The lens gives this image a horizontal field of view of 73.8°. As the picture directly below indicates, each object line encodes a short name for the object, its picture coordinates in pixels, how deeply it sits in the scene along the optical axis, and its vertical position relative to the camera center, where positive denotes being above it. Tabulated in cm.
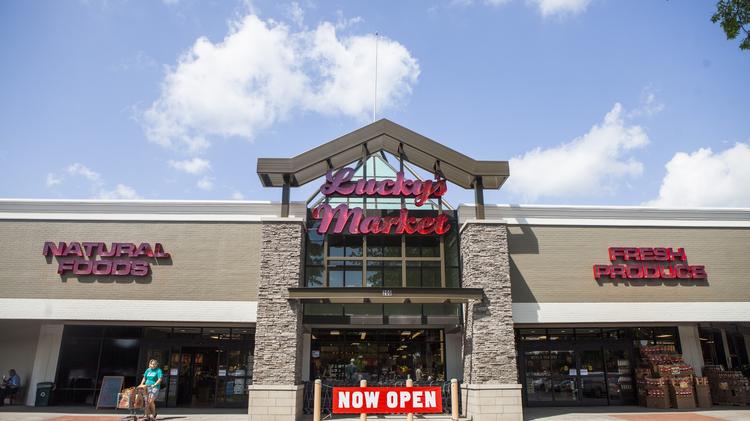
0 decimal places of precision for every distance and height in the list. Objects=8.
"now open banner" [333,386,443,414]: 1166 -79
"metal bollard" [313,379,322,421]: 1205 -83
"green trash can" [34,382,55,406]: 1864 -98
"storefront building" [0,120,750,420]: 1653 +259
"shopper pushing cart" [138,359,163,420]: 1462 -55
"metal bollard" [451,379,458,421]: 1208 -80
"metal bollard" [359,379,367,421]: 1165 -113
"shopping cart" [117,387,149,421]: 1489 -104
